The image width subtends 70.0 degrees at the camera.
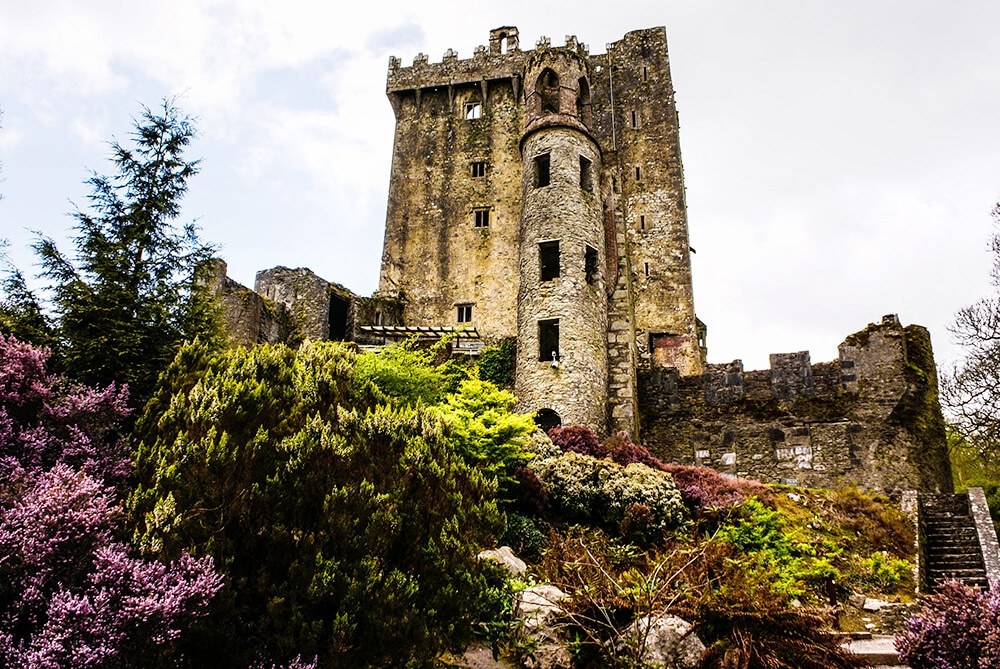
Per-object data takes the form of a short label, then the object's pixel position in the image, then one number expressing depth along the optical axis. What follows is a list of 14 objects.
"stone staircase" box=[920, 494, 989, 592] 13.49
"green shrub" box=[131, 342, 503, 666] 7.34
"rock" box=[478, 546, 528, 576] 11.52
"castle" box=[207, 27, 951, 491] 21.39
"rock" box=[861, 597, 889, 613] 11.65
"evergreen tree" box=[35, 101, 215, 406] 11.96
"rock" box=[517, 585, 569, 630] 9.66
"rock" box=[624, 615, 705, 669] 8.60
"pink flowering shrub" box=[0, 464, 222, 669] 6.25
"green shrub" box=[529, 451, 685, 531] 13.98
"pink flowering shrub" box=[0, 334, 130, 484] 8.96
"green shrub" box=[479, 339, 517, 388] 23.66
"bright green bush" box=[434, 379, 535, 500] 13.67
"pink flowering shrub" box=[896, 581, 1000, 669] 7.20
